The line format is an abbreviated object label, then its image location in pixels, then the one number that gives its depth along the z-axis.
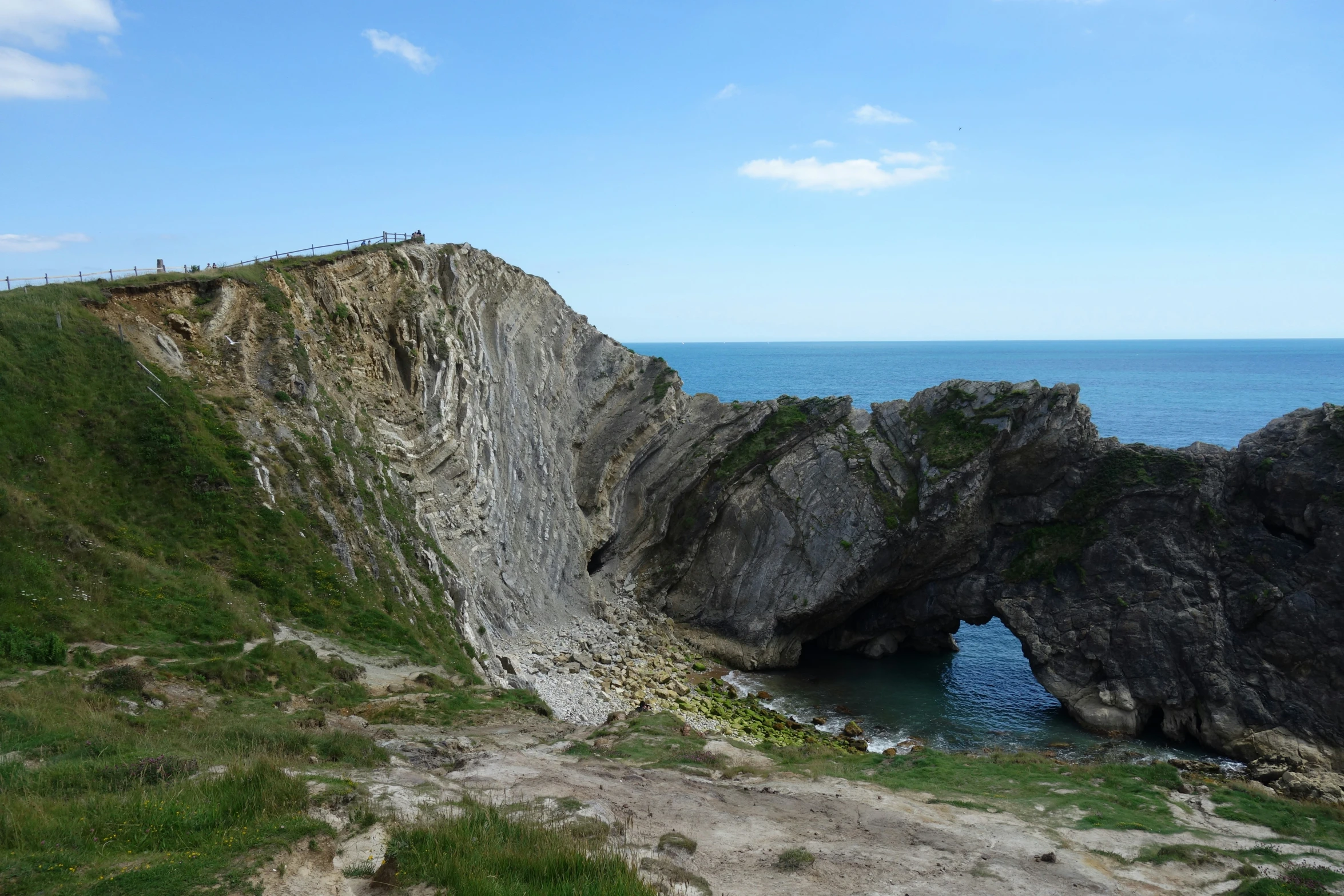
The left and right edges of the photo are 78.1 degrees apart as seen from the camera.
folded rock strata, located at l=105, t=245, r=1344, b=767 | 37.12
